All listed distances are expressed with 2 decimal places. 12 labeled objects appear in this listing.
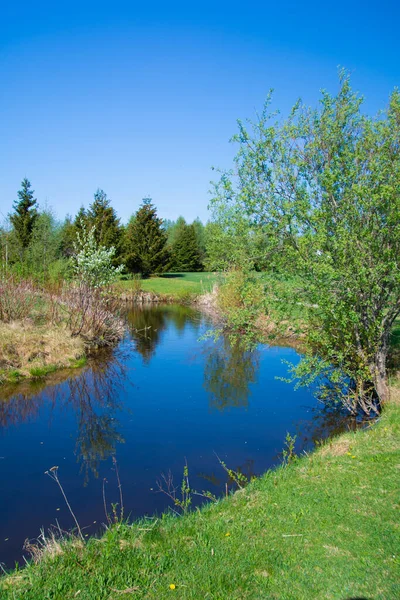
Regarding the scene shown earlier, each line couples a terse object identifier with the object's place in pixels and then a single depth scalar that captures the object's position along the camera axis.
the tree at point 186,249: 56.88
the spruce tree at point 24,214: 37.88
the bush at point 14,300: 15.35
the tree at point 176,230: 57.88
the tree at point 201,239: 61.69
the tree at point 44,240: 21.09
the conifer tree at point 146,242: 43.28
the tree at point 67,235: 38.91
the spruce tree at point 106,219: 39.33
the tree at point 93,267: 16.88
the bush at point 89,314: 16.39
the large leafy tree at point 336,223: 8.32
